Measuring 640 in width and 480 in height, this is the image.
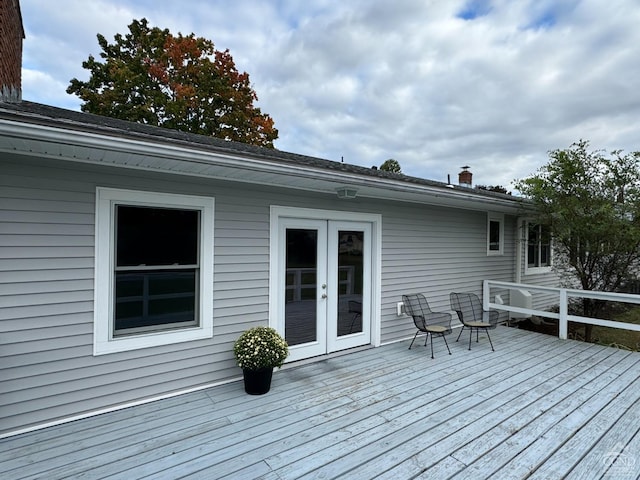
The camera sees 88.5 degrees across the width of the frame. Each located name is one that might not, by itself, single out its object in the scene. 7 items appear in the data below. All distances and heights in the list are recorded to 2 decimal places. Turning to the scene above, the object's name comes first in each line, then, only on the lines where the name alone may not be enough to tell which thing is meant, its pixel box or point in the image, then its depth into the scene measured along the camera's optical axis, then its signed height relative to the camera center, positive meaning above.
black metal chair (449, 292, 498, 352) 5.18 -1.28
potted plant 3.38 -1.23
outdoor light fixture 4.25 +0.63
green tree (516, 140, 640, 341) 5.51 +0.58
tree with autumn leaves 12.61 +6.11
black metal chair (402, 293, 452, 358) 4.77 -1.23
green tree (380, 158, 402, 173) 25.23 +5.82
